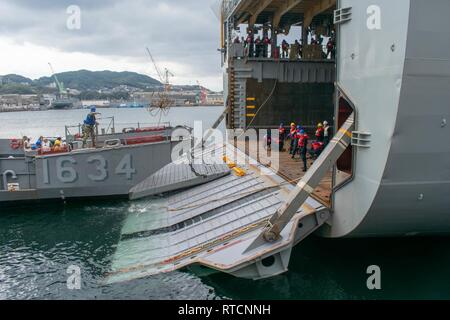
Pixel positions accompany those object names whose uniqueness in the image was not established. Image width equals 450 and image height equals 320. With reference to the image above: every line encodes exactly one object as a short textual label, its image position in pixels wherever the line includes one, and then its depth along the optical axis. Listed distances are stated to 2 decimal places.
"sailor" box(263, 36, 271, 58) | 22.59
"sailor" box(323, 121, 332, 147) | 13.89
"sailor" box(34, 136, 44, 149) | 18.35
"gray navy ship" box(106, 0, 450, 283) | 7.73
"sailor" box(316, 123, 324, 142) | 14.27
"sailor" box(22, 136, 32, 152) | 18.36
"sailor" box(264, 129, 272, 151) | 19.38
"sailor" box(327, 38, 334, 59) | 22.41
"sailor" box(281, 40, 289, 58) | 22.92
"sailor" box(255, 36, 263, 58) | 22.25
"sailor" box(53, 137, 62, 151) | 17.36
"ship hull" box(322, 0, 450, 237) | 7.63
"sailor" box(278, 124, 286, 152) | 18.58
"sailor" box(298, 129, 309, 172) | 14.05
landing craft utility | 17.17
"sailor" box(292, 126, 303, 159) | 15.60
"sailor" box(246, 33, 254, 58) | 22.16
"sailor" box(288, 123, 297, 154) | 16.68
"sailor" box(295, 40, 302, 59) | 22.78
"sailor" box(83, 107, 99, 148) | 17.77
